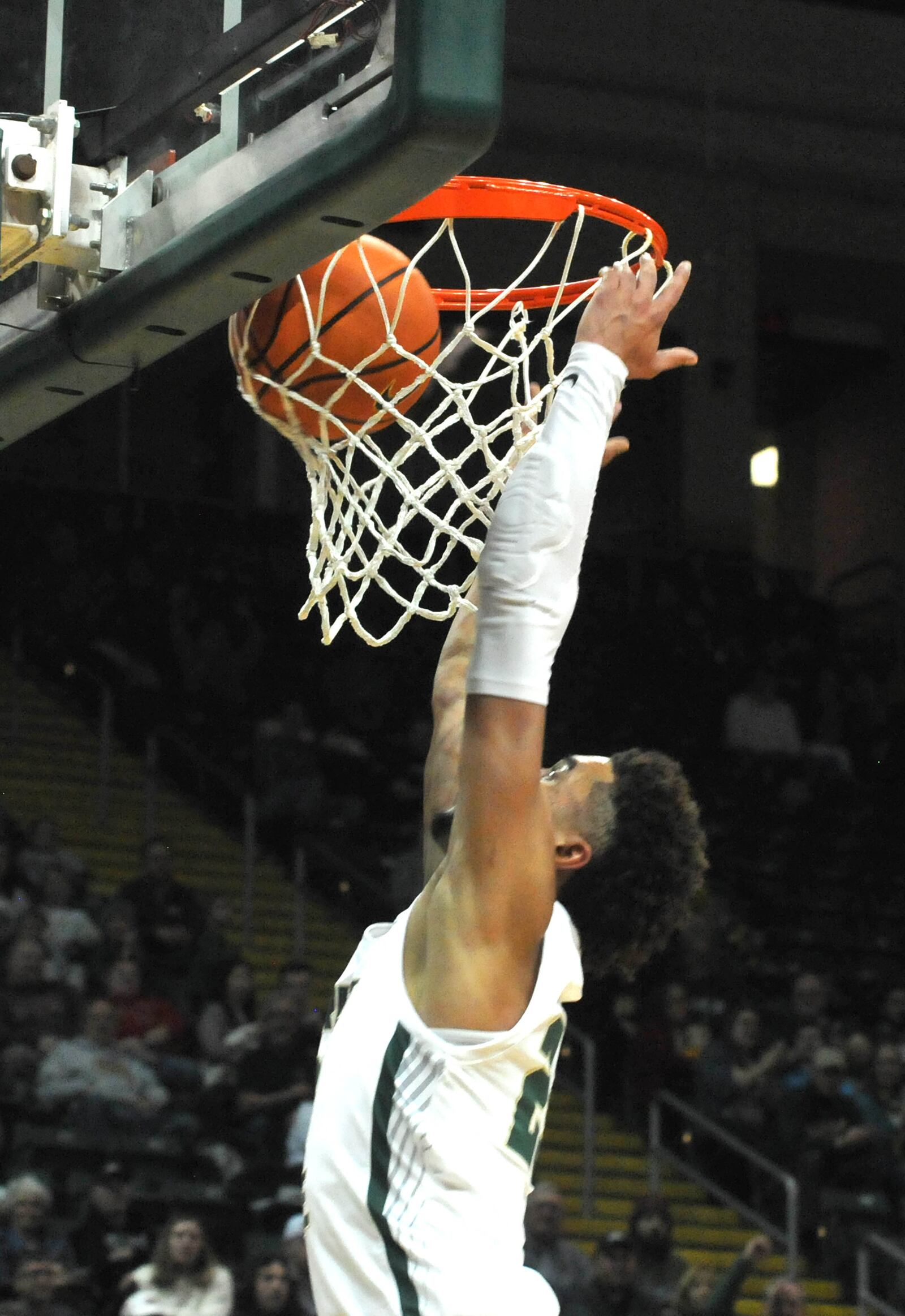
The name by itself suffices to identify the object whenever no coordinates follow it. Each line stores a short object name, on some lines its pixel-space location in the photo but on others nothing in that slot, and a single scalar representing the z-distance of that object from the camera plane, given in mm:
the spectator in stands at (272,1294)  12833
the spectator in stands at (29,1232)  12925
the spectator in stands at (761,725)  24737
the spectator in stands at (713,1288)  14541
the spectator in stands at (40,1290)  12384
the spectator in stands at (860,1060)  18320
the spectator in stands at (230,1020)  16019
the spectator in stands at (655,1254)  14990
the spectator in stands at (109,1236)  13314
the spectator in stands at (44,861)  17848
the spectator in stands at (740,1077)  17924
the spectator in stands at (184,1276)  12773
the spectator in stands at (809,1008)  19220
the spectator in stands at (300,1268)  13062
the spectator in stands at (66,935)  16263
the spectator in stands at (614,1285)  14579
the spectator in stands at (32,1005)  15242
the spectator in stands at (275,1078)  15104
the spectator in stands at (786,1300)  14190
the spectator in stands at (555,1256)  14472
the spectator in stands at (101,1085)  14876
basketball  5857
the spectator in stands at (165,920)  16979
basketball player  4382
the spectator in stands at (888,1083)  17939
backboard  4111
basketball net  5761
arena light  29538
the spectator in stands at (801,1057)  17818
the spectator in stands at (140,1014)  15973
